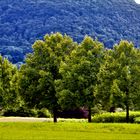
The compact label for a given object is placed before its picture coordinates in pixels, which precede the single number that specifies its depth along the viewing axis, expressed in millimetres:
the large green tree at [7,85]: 77188
